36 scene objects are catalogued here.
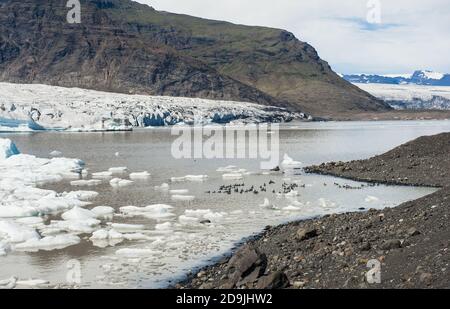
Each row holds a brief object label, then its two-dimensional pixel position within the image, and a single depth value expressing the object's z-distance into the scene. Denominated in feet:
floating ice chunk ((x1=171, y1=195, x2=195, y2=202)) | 88.88
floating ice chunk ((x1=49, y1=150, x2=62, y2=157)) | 178.53
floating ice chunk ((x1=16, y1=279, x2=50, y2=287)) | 44.45
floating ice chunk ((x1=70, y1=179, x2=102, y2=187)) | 108.58
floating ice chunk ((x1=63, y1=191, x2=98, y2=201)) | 88.17
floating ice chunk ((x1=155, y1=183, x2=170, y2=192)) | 101.65
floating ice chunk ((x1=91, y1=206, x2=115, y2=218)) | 75.05
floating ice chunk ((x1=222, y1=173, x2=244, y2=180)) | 117.21
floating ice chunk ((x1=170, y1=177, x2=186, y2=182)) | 115.42
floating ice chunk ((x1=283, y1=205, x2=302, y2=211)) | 78.59
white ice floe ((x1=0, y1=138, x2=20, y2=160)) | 142.14
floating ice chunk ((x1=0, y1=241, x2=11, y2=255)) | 54.31
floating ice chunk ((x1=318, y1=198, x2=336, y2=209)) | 80.79
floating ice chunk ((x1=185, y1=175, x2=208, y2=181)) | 116.06
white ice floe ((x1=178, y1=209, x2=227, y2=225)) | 70.59
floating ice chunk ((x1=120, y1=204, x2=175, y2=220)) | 74.73
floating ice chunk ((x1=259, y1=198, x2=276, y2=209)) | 80.92
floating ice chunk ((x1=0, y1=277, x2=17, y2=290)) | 43.91
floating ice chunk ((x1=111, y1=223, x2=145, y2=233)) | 65.37
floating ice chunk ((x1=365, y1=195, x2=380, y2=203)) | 83.85
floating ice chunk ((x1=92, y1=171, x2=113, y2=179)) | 122.93
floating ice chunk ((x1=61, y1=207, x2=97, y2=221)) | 69.77
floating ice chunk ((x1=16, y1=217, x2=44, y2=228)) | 67.45
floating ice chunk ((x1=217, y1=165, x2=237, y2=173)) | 132.11
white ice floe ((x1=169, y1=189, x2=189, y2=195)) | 96.00
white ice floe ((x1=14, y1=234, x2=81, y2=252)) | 56.70
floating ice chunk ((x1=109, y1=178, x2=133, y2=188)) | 107.87
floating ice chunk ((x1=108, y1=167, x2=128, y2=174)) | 131.96
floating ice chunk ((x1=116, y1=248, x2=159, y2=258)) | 53.67
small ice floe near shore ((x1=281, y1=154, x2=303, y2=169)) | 139.39
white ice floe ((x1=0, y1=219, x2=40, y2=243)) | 59.16
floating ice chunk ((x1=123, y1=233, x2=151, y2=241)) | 60.76
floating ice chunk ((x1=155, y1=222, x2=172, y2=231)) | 65.77
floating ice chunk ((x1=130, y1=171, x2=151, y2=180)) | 121.31
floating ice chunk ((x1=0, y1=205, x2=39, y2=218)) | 72.23
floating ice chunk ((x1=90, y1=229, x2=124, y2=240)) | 61.00
